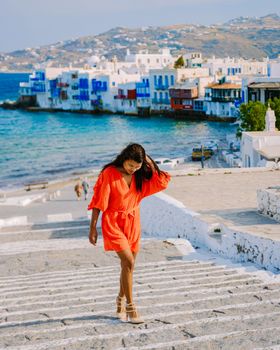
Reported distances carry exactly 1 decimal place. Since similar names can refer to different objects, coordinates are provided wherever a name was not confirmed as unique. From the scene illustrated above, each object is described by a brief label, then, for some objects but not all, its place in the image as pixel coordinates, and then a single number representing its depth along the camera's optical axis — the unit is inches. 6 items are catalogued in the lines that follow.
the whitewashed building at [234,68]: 3437.5
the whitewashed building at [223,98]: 2763.3
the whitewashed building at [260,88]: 1839.3
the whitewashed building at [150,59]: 4800.7
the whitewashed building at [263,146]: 639.8
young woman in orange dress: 169.6
